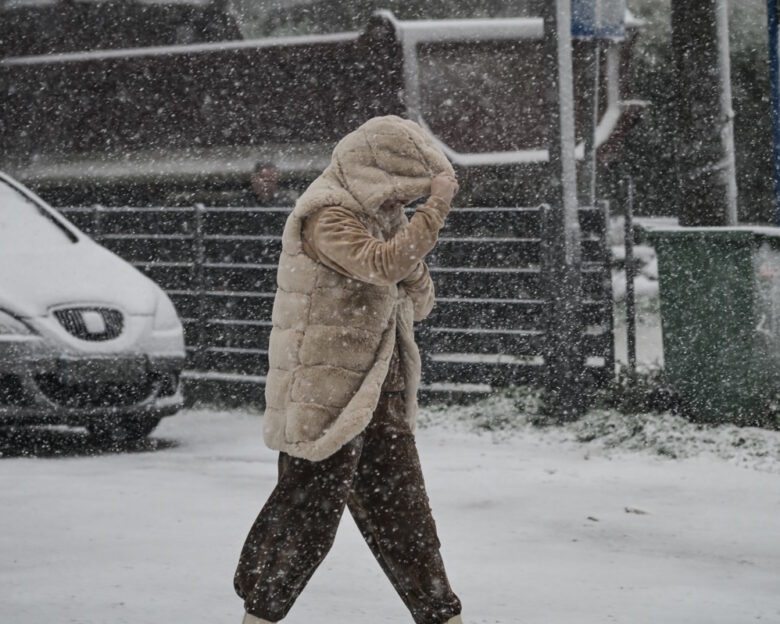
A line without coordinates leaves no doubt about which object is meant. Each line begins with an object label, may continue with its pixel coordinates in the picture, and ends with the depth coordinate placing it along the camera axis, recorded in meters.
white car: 15.70
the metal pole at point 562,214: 17.98
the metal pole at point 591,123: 20.22
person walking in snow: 8.19
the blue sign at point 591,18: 18.56
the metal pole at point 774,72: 17.36
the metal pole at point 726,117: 18.22
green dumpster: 16.39
